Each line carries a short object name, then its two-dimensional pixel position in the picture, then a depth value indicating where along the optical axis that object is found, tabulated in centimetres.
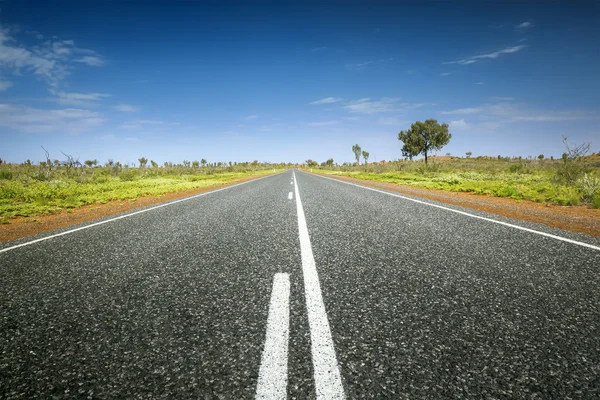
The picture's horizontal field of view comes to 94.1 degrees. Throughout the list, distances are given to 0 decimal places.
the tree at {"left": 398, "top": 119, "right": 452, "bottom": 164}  4756
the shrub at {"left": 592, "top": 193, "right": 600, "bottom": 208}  871
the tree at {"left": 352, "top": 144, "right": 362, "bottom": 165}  10328
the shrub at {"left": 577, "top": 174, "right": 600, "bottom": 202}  978
